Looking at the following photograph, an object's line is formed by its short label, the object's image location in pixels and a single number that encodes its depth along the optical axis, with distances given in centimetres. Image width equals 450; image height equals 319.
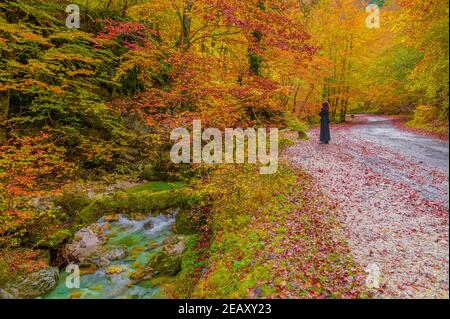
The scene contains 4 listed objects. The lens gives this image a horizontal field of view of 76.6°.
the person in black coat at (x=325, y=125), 1481
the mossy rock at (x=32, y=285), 644
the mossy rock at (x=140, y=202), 911
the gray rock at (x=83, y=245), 803
